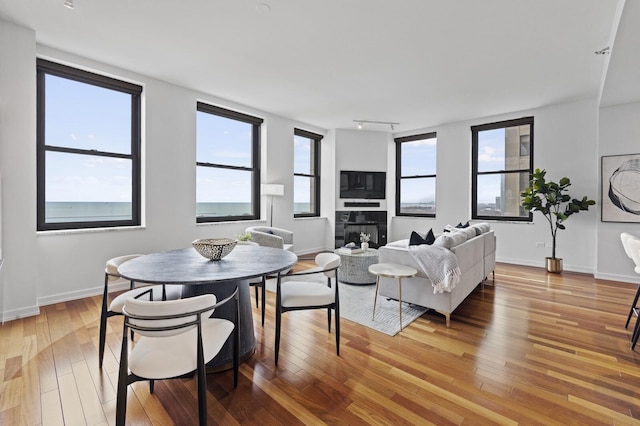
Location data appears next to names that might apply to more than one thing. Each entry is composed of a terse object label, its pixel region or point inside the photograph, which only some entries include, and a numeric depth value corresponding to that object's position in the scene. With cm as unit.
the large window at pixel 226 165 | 487
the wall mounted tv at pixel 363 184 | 679
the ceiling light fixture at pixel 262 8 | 255
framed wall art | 423
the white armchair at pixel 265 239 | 432
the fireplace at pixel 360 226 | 677
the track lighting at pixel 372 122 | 614
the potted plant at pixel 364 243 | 446
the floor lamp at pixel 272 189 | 532
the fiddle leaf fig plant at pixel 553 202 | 463
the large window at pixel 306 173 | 650
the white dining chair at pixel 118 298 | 202
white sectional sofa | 289
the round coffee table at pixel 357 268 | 407
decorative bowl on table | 214
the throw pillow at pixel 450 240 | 294
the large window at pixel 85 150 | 338
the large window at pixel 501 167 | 554
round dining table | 170
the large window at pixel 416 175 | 676
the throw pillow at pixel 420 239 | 319
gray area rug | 282
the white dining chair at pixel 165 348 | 131
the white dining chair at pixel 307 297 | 210
